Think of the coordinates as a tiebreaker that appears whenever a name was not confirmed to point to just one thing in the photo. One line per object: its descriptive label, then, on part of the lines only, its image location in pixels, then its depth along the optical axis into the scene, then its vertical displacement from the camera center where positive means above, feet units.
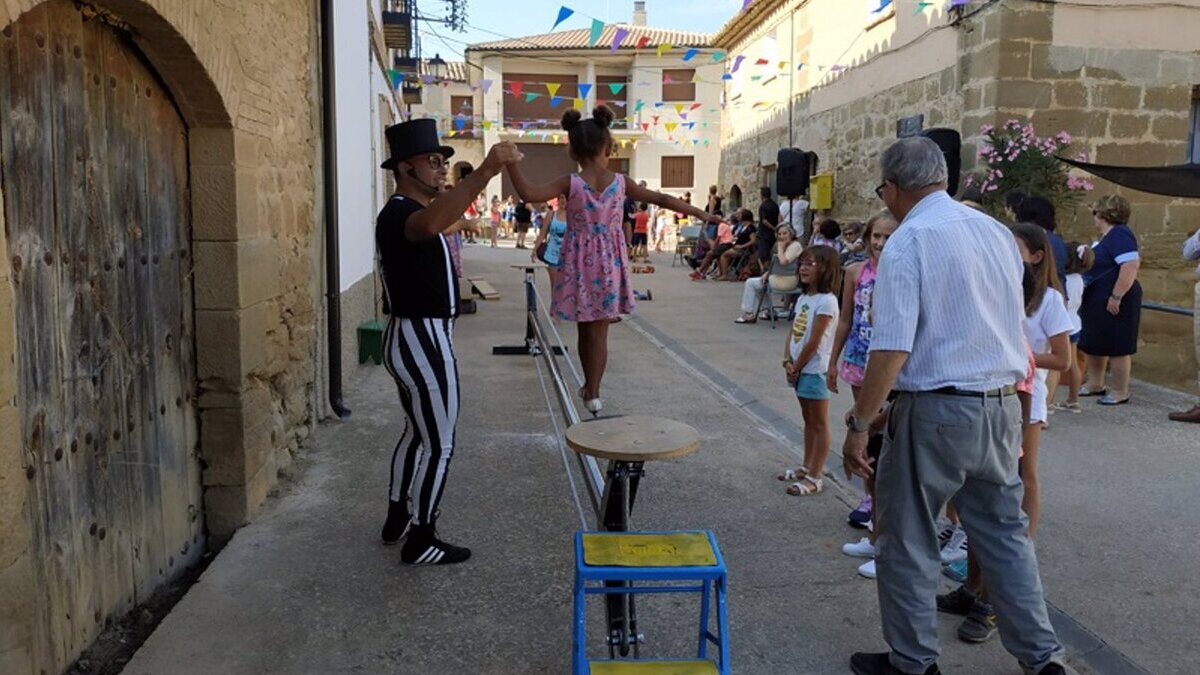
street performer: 11.57 -1.25
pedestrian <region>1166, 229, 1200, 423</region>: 20.71 -2.14
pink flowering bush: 29.99 +2.06
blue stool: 7.95 -2.91
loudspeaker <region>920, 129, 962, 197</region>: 31.42 +2.85
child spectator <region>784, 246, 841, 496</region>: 14.34 -1.74
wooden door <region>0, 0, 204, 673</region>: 8.87 -1.05
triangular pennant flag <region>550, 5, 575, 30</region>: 38.78 +8.73
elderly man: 8.86 -1.67
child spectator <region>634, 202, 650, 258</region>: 68.39 -0.38
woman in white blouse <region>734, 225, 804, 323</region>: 35.06 -1.71
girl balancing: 14.12 -0.19
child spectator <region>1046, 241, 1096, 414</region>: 20.21 -1.18
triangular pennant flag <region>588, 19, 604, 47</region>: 41.90 +8.92
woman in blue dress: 22.27 -1.54
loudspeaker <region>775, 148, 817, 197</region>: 46.75 +2.89
